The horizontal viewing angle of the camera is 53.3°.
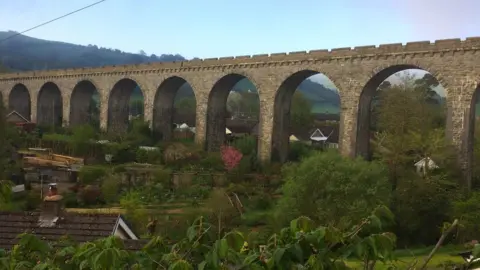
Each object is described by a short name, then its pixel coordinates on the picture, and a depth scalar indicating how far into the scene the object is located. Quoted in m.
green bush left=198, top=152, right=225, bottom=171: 27.17
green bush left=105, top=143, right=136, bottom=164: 29.73
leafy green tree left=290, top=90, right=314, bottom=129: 52.81
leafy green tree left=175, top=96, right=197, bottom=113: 71.59
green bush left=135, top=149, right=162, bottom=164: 28.88
